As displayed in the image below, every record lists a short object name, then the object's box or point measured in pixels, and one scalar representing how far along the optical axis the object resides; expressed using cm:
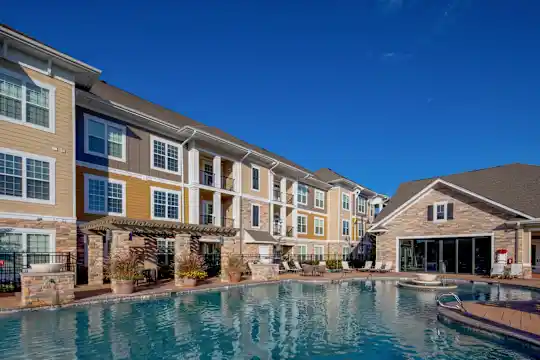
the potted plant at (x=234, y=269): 1984
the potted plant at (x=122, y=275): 1452
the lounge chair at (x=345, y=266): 2935
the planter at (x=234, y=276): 1983
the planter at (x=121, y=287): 1451
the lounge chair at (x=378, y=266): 2899
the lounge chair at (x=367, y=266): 2952
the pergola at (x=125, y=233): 1567
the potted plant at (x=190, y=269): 1736
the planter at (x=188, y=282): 1734
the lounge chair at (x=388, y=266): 2929
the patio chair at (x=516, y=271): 2347
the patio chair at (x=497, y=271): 2388
